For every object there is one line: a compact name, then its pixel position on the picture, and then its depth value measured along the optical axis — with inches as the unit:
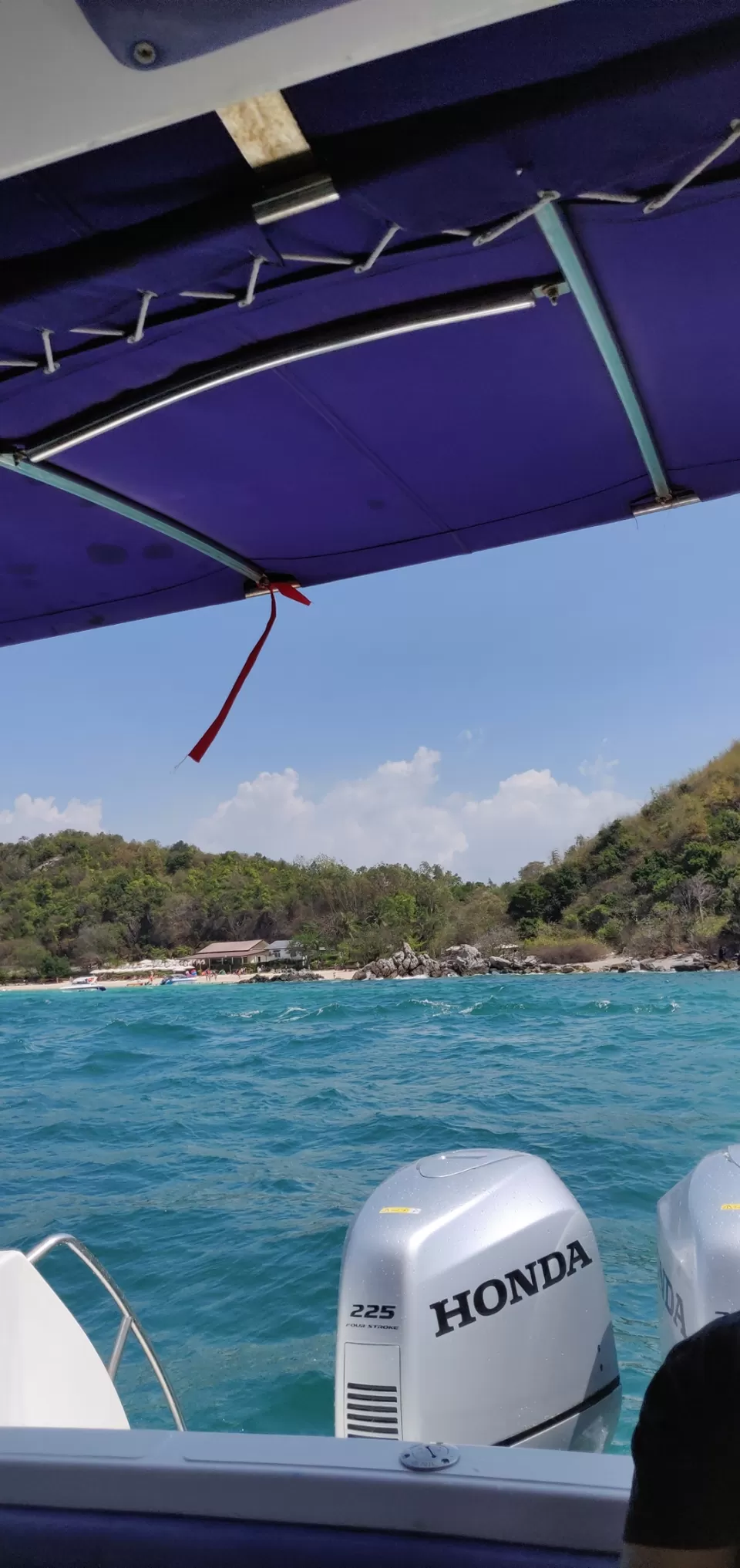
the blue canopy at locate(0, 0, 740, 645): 20.9
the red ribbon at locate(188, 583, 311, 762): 43.6
